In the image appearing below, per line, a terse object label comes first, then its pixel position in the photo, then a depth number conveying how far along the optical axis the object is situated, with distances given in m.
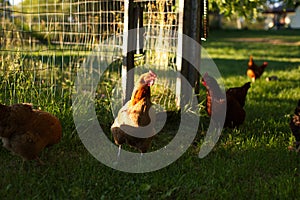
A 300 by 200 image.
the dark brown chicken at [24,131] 2.97
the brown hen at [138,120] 3.14
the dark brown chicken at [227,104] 4.31
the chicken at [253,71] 7.94
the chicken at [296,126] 3.69
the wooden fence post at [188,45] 4.59
